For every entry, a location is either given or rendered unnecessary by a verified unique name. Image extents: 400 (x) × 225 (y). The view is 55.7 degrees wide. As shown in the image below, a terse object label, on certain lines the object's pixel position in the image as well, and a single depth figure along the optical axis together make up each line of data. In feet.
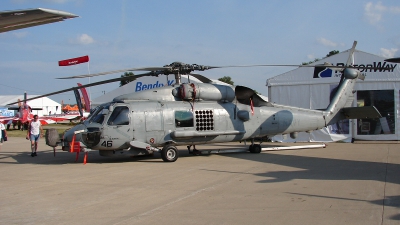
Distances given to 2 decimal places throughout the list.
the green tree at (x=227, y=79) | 204.40
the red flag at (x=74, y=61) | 110.54
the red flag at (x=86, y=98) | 100.63
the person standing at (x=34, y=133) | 46.98
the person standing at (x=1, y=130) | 54.24
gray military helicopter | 38.27
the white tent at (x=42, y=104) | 208.01
